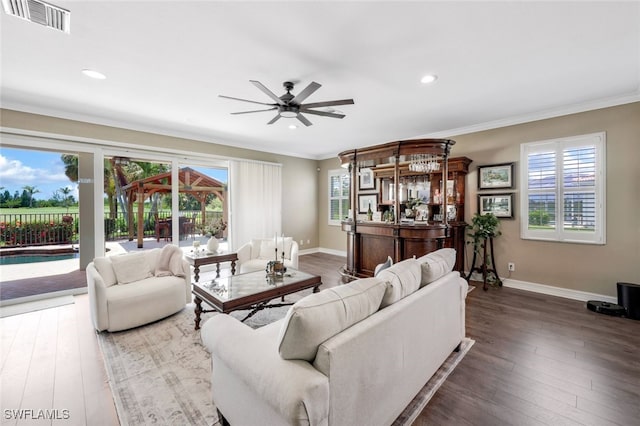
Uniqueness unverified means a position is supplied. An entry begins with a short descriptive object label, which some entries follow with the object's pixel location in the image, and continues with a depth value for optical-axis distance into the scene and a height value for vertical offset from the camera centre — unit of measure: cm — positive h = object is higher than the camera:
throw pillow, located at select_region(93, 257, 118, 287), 298 -68
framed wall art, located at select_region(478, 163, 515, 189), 428 +54
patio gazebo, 462 +40
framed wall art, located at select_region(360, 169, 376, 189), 630 +72
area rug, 170 -128
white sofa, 111 -70
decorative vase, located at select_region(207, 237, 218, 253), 411 -54
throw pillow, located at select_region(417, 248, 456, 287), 207 -45
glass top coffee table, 253 -82
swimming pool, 373 -69
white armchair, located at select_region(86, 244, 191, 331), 273 -86
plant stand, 423 -94
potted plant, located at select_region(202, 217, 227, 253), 411 -34
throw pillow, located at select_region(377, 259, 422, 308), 164 -47
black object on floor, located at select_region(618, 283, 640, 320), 309 -105
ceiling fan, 254 +107
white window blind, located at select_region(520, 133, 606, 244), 363 +28
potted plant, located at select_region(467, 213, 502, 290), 422 -47
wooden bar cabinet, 406 +3
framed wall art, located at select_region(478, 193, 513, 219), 430 +8
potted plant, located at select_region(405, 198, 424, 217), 457 +6
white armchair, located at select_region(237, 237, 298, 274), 422 -69
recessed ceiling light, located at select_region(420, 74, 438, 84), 287 +142
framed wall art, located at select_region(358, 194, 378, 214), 627 +18
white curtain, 563 +20
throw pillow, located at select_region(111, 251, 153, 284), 307 -67
